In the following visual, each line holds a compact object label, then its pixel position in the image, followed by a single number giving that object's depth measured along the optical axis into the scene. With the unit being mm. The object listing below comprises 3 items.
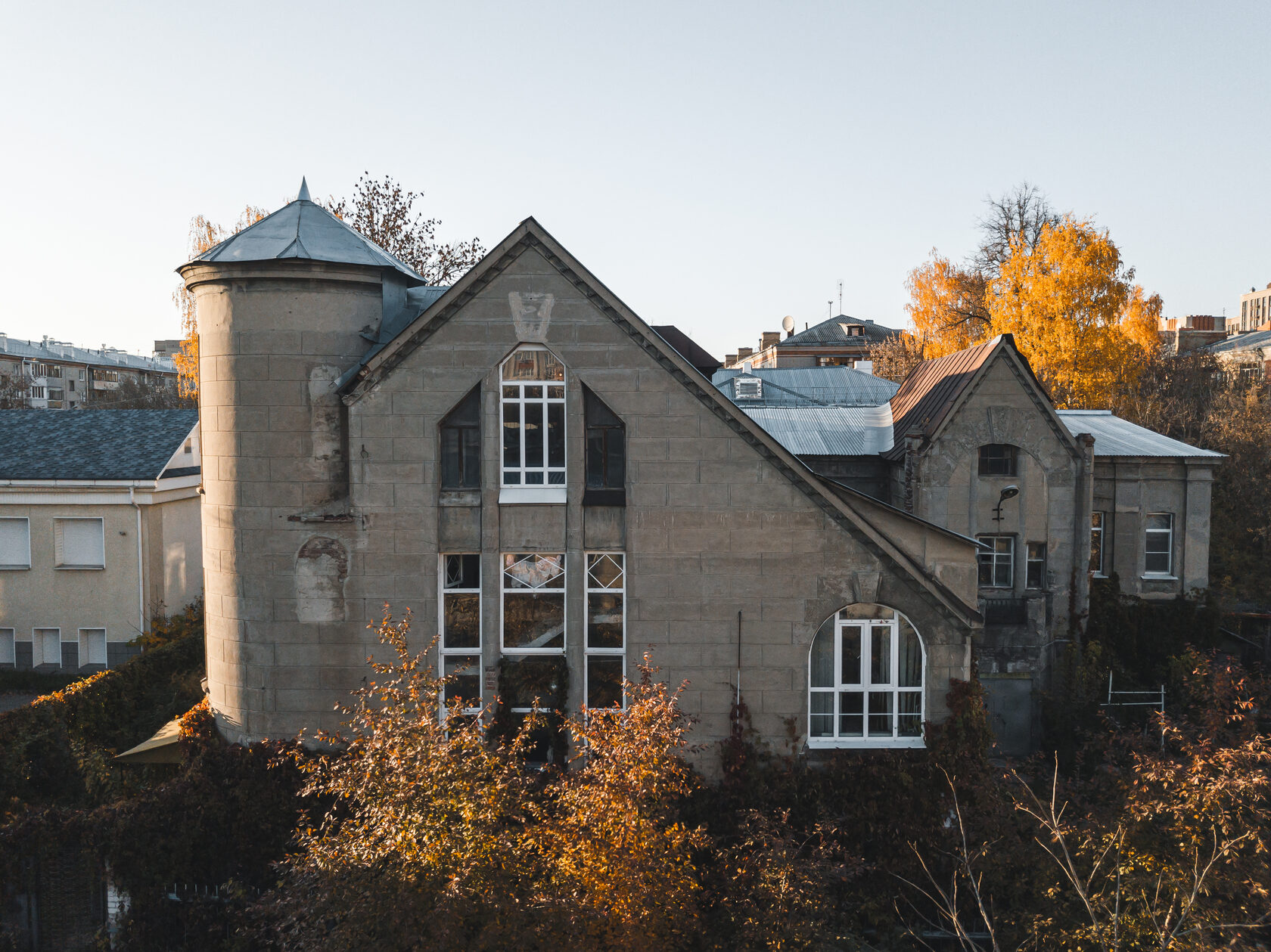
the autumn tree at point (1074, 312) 38781
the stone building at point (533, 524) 15367
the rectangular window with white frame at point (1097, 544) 30188
